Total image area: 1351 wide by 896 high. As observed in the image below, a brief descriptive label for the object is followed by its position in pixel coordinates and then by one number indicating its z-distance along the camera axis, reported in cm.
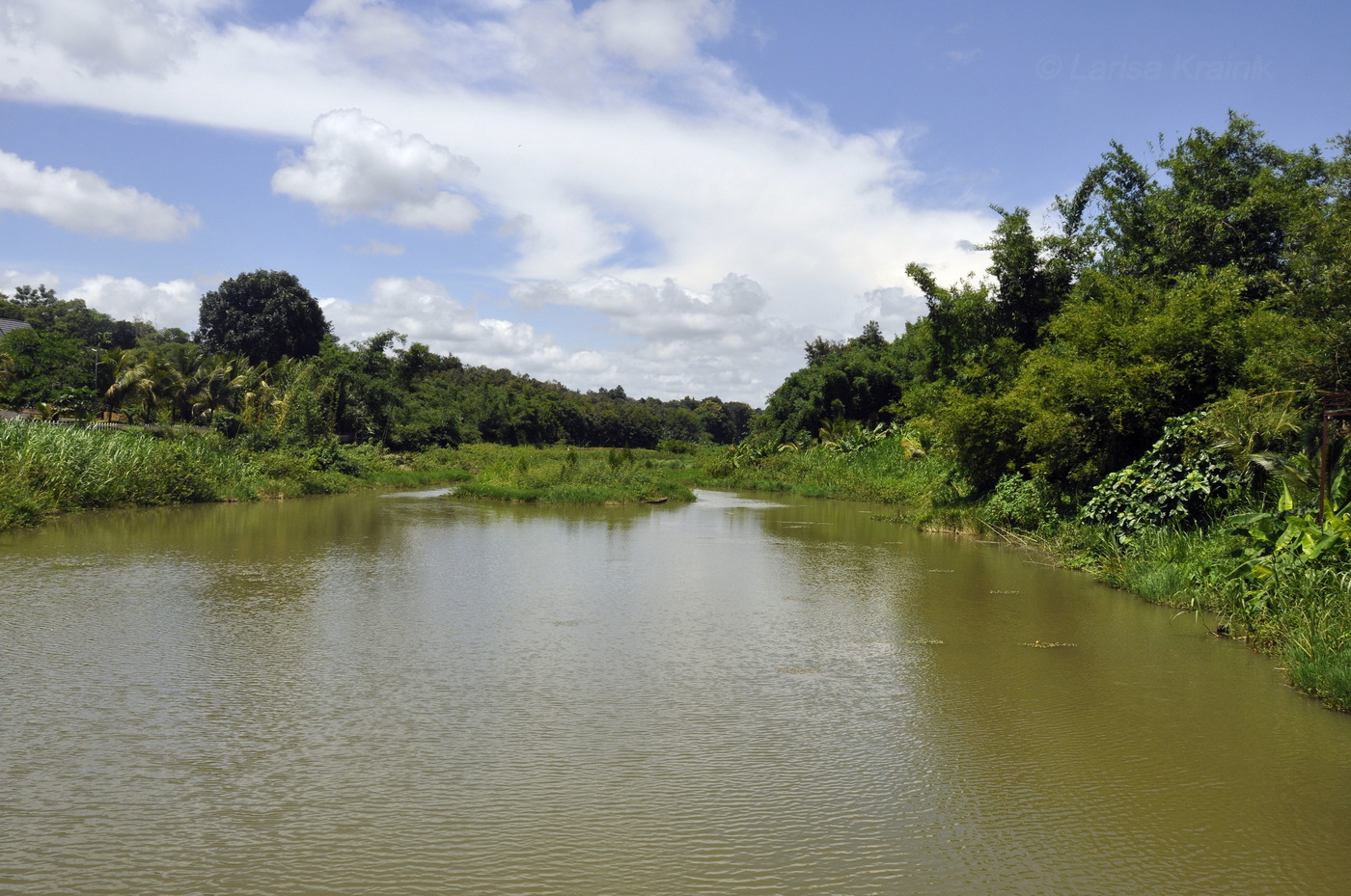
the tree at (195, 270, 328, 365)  4800
